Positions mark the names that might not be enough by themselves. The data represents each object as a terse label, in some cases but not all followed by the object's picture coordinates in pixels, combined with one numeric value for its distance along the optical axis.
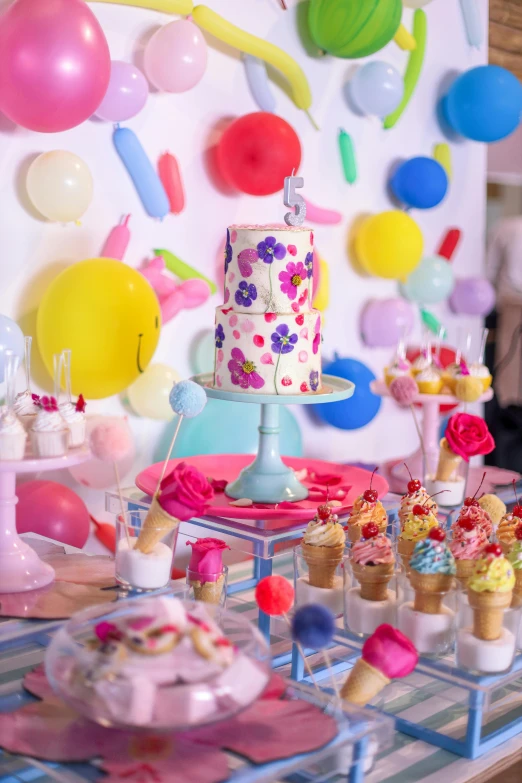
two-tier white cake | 1.90
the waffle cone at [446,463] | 2.18
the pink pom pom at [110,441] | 1.48
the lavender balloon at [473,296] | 3.41
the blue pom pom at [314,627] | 1.22
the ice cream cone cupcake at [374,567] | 1.51
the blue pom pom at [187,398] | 1.58
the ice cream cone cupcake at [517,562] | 1.51
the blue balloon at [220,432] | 2.51
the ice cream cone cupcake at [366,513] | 1.75
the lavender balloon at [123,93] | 2.28
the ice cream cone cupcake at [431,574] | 1.44
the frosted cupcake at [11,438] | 1.49
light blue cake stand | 1.97
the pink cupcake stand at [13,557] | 1.57
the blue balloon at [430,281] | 3.21
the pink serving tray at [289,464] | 1.88
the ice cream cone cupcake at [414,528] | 1.67
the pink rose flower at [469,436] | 2.04
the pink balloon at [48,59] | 1.93
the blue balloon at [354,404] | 2.88
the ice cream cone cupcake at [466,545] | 1.56
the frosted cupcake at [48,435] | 1.52
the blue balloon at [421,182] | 3.06
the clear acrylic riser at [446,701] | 1.40
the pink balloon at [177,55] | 2.34
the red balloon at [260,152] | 2.46
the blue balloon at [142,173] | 2.45
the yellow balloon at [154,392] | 2.43
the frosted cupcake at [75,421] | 1.59
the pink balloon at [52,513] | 2.11
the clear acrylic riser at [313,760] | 1.07
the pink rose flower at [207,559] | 1.64
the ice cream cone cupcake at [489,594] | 1.40
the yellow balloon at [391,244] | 2.97
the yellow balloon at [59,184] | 2.19
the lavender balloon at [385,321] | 3.12
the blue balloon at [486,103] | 3.09
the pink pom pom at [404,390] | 2.23
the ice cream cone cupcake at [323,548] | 1.62
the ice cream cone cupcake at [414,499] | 1.73
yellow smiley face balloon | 2.14
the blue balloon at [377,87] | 2.88
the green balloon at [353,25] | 2.58
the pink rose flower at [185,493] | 1.45
